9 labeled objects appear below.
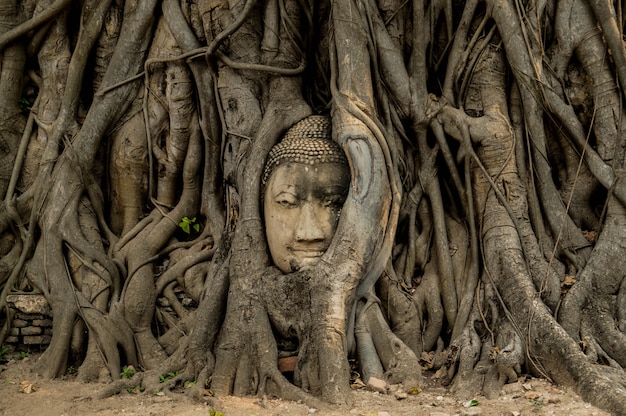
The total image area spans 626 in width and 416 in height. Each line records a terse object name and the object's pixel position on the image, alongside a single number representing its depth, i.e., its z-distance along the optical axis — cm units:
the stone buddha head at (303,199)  855
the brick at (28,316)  984
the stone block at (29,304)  979
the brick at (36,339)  978
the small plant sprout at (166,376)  846
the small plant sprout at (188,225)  1055
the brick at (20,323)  983
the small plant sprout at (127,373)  911
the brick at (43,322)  985
